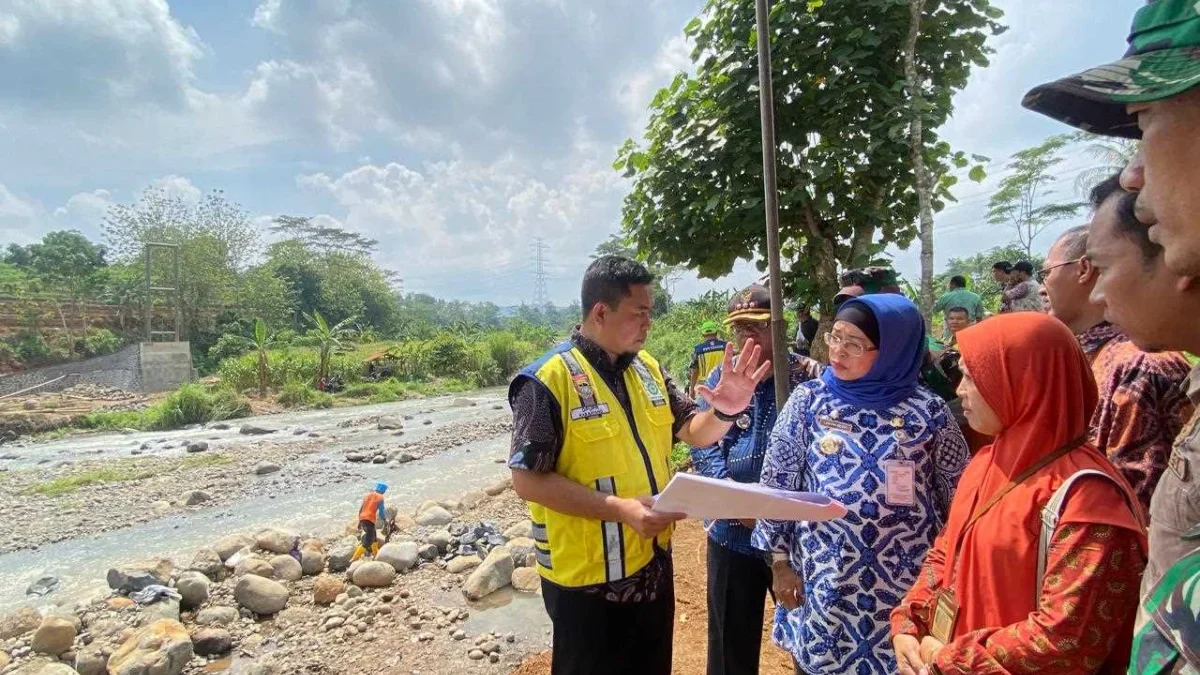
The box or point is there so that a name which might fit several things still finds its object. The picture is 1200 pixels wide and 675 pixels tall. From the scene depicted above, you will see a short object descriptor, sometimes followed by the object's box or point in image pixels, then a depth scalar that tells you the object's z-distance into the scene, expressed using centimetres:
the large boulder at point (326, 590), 539
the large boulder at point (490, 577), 522
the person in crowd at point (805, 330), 434
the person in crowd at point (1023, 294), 429
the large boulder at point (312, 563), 617
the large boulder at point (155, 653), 425
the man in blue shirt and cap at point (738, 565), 255
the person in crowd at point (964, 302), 470
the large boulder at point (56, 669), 403
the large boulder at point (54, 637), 467
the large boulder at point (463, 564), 585
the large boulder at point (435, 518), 765
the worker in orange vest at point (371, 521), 647
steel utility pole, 246
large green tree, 338
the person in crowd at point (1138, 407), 146
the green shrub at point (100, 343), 2542
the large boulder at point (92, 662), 443
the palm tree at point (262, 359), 2130
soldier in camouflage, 64
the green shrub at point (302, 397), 2198
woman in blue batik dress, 186
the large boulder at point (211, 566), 615
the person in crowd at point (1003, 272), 472
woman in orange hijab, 117
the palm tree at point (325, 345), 2355
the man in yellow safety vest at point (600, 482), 203
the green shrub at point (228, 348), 2853
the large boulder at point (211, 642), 465
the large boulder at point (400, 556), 597
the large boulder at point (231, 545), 666
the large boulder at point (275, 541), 677
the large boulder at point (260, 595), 530
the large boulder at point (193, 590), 544
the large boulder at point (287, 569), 598
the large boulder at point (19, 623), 511
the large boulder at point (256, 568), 592
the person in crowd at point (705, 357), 355
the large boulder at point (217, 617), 511
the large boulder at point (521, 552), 570
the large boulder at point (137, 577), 566
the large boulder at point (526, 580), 521
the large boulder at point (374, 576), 562
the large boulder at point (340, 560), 623
